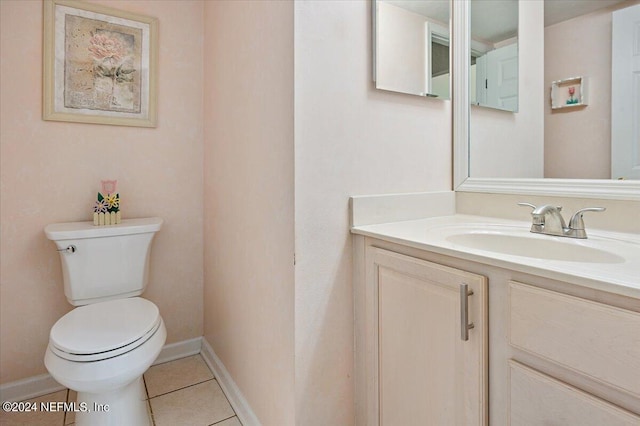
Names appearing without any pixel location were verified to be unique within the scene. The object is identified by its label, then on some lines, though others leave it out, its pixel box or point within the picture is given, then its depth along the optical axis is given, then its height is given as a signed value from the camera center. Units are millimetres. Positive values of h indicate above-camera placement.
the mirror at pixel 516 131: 1229 +334
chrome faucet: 1004 -32
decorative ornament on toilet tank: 1565 +22
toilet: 1128 -416
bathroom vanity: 601 -248
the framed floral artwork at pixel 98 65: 1561 +701
